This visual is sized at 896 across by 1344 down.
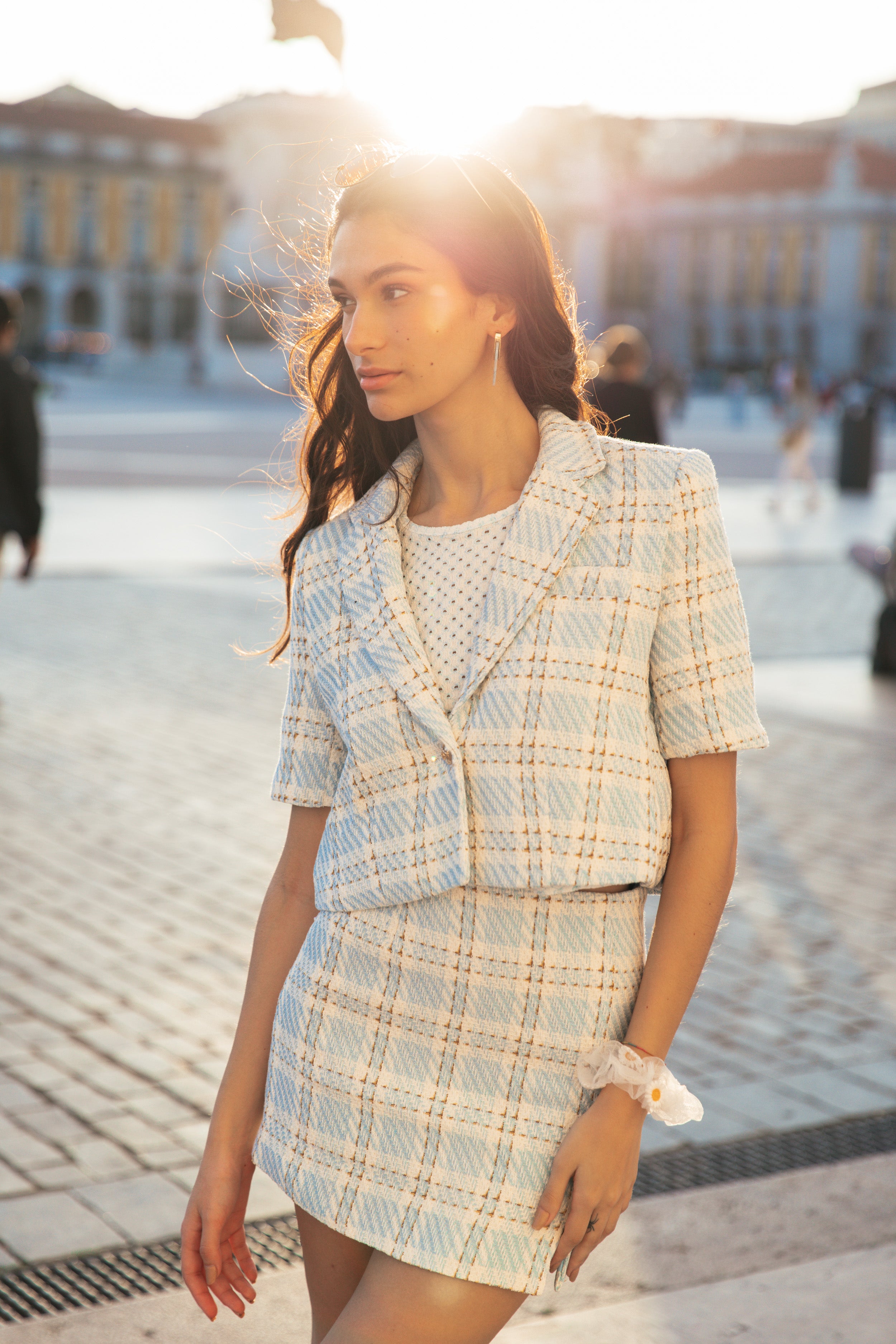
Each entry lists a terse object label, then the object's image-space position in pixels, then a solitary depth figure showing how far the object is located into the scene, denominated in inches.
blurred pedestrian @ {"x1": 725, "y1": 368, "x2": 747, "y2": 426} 1603.1
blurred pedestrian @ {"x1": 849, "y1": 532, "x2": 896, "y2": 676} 354.3
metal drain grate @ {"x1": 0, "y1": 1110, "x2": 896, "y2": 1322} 108.5
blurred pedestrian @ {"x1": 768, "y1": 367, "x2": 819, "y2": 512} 768.9
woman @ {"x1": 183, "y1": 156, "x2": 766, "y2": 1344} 60.9
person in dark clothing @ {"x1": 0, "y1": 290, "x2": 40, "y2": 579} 285.7
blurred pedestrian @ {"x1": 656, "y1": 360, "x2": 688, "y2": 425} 1587.1
